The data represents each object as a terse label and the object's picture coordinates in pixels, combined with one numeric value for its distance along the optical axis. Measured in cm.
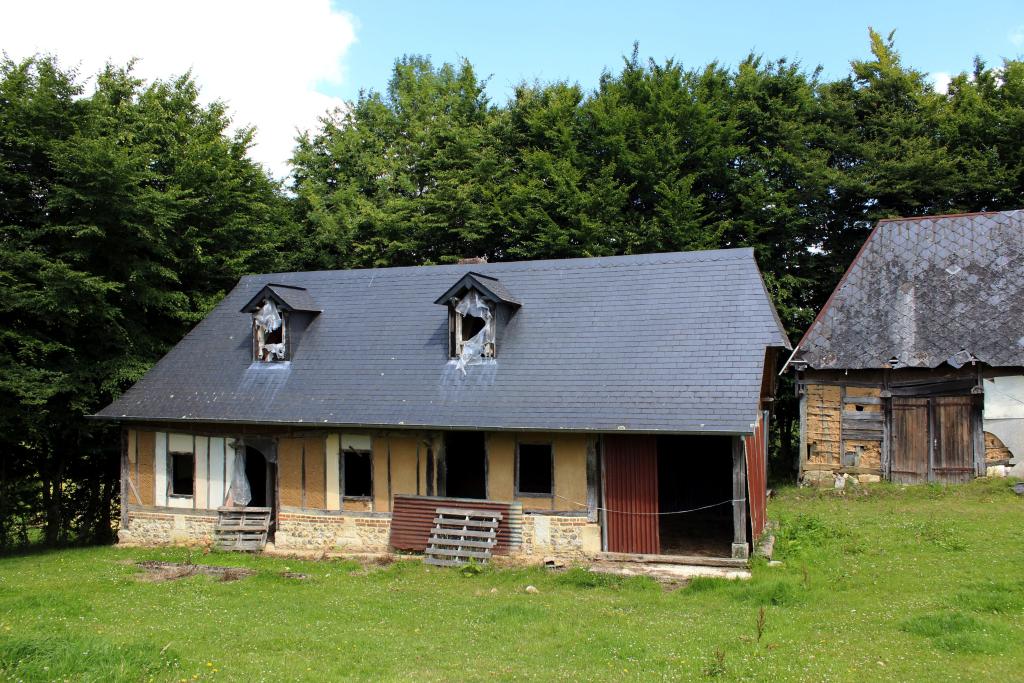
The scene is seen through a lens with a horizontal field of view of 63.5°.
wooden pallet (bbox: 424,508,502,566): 1548
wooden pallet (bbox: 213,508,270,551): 1752
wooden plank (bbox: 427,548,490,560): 1538
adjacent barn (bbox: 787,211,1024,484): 1986
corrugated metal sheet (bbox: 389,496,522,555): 1569
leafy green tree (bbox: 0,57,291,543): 1994
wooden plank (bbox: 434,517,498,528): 1569
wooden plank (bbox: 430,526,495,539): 1559
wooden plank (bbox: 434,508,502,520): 1576
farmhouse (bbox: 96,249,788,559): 1535
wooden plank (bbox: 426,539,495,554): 1551
